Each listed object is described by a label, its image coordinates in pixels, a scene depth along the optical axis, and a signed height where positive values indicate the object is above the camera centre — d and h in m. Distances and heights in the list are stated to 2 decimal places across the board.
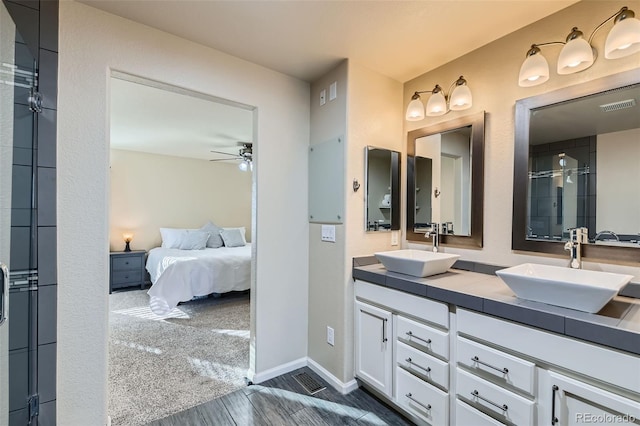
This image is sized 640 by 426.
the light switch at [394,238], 2.41 -0.20
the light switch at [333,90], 2.21 +0.95
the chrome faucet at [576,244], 1.50 -0.14
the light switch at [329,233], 2.22 -0.15
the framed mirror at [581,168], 1.41 +0.26
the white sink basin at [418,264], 1.74 -0.31
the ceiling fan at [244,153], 4.68 +1.02
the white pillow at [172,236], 5.11 -0.45
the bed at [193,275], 3.77 -0.88
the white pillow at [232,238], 5.47 -0.49
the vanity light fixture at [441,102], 1.95 +0.81
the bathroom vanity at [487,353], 1.05 -0.63
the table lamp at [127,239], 5.08 -0.49
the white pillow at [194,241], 5.01 -0.51
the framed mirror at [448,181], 1.99 +0.26
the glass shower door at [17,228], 1.29 -0.09
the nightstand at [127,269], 4.70 -0.96
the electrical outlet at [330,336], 2.23 -0.95
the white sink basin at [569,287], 1.09 -0.29
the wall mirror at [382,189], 2.24 +0.20
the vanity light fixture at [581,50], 1.28 +0.81
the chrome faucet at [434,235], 2.19 -0.16
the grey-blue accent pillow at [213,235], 5.38 -0.43
